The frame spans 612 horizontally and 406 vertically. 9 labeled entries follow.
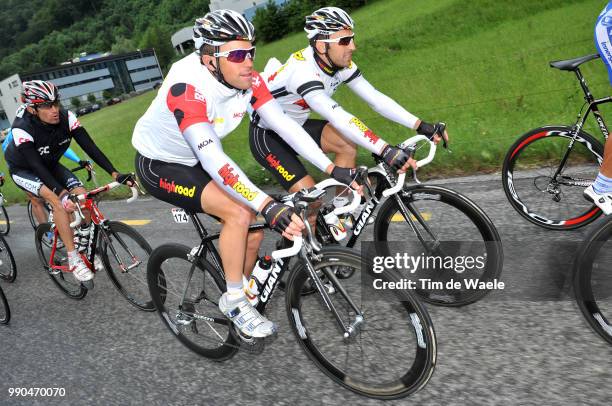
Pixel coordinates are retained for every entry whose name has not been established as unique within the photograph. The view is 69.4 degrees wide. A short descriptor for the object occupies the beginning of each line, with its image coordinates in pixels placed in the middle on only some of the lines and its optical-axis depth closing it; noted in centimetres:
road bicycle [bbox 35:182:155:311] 428
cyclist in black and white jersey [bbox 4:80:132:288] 457
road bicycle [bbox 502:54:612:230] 372
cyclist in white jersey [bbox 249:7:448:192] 345
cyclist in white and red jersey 271
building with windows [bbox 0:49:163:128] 10562
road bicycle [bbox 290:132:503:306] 301
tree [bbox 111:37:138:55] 13325
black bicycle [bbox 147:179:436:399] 244
